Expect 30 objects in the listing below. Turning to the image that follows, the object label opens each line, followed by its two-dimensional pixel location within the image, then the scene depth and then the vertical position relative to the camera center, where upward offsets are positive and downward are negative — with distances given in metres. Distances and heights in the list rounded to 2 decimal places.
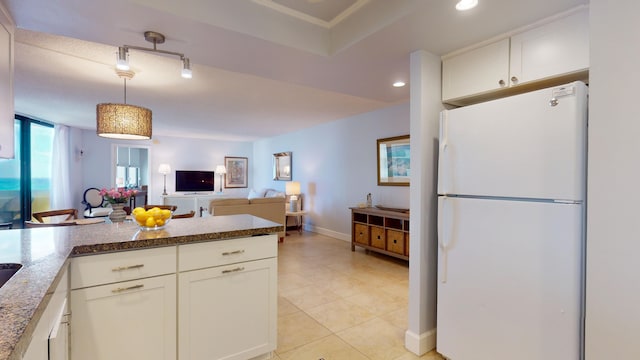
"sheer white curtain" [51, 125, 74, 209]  5.76 +0.08
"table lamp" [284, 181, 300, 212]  6.32 -0.33
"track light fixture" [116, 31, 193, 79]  1.75 +0.75
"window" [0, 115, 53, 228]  4.65 +0.01
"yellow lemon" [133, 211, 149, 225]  1.83 -0.26
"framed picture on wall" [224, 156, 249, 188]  8.59 +0.13
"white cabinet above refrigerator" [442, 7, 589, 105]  1.57 +0.71
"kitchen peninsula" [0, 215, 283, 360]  1.37 -0.48
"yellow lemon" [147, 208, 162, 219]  1.85 -0.23
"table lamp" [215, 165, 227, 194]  8.20 +0.18
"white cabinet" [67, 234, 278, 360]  1.46 -0.70
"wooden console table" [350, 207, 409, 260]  3.98 -0.78
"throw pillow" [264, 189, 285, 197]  6.78 -0.39
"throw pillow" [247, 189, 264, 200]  7.76 -0.46
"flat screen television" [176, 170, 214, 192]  7.80 -0.11
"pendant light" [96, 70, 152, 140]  2.44 +0.46
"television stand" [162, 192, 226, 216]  6.92 -0.61
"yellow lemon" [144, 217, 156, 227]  1.82 -0.29
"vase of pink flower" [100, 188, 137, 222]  3.19 -0.27
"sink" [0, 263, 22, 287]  1.23 -0.40
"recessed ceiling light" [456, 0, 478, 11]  1.50 +0.90
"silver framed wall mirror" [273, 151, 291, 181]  7.28 +0.28
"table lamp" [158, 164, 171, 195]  7.43 +0.17
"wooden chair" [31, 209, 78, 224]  3.47 -0.49
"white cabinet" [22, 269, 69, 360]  0.87 -0.54
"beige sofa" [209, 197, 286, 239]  4.43 -0.49
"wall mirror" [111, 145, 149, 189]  7.76 +0.24
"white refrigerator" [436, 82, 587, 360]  1.40 -0.26
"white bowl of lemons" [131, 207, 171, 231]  1.82 -0.27
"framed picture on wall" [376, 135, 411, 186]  4.42 +0.26
